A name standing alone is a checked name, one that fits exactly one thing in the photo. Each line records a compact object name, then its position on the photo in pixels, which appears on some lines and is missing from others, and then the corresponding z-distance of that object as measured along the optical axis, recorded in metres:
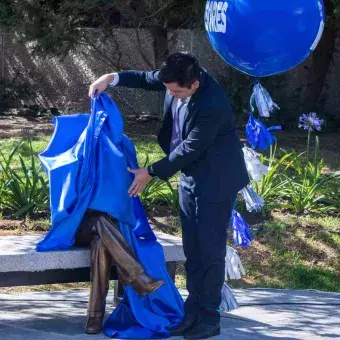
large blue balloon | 7.91
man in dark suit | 7.43
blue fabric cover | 7.75
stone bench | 7.71
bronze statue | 7.68
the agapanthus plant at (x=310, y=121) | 13.06
